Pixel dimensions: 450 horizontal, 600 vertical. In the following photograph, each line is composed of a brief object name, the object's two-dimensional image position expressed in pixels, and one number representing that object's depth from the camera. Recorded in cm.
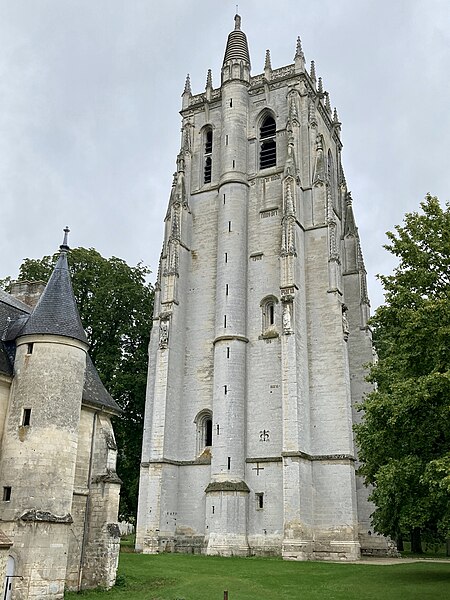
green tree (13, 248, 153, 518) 3484
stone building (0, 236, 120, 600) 1505
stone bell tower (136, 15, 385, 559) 2895
